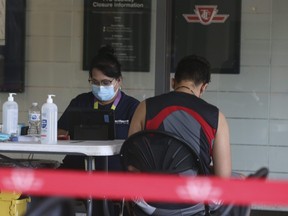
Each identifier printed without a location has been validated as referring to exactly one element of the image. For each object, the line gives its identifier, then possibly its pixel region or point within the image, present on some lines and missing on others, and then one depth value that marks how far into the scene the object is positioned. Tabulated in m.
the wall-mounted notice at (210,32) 10.75
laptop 6.73
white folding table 5.81
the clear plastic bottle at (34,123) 7.02
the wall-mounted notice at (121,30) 10.96
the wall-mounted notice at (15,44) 11.34
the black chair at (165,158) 5.34
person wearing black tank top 5.48
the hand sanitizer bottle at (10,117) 6.59
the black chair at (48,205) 3.28
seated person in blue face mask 7.24
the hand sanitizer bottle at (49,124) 6.10
